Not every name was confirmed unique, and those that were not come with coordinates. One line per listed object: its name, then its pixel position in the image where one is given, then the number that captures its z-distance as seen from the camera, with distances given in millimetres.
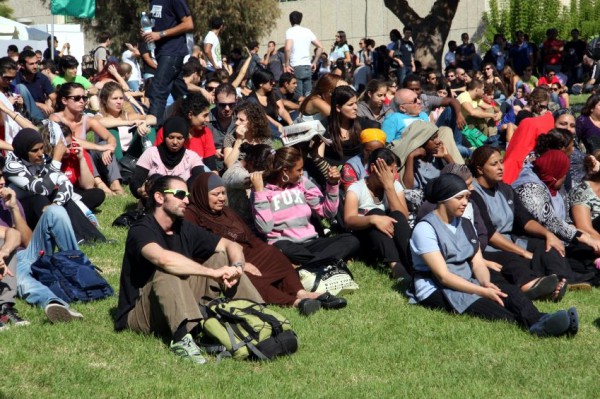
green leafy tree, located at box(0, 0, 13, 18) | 64304
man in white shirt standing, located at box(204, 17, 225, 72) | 28701
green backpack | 9445
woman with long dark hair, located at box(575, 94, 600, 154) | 17573
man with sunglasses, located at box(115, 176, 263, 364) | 9598
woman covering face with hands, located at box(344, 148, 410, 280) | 12951
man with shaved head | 16079
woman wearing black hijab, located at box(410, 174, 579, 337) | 10827
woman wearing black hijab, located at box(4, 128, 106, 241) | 13527
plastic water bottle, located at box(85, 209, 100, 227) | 14915
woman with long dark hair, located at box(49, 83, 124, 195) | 17185
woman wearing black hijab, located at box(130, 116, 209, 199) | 14774
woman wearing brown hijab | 11580
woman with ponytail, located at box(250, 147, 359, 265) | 12668
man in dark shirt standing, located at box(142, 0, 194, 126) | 18397
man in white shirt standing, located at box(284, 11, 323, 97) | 30206
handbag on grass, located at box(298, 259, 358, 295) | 12127
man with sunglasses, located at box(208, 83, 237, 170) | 17103
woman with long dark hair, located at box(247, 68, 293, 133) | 22243
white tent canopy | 45780
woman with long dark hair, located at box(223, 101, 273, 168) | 14903
